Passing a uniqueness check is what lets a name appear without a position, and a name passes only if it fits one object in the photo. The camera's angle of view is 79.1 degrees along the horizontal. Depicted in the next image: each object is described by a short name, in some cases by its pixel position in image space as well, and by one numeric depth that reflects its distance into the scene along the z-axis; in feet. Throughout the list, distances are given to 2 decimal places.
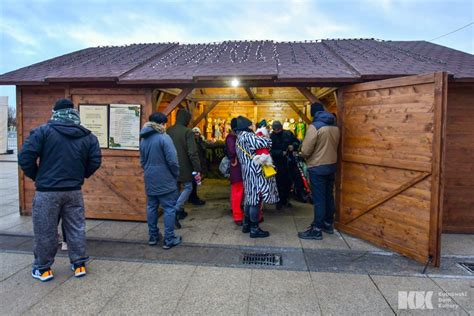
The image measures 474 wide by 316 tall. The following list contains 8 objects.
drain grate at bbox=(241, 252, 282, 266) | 12.30
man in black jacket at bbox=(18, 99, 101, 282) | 10.11
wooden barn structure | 12.14
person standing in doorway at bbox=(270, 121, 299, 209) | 20.25
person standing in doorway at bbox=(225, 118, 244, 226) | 16.28
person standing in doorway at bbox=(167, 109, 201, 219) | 16.83
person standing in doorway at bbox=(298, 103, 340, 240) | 14.92
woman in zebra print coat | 14.30
